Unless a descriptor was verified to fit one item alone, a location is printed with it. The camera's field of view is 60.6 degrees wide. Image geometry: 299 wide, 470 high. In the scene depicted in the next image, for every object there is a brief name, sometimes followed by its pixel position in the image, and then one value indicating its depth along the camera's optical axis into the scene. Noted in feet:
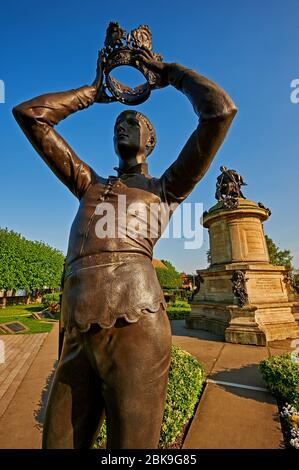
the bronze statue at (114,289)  4.40
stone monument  26.43
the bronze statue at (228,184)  35.01
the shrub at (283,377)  12.78
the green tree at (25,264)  98.12
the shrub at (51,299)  69.72
